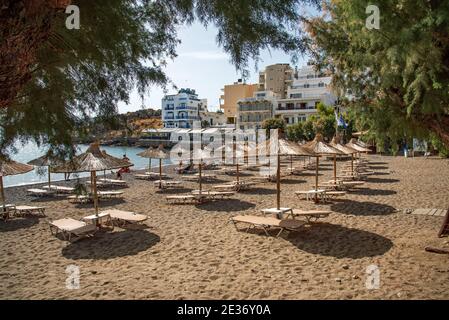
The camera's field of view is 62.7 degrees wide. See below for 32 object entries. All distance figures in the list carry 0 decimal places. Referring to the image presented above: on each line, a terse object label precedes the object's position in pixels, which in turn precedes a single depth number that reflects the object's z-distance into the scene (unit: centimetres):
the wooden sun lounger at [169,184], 1864
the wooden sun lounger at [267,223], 913
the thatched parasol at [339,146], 1879
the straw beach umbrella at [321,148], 1430
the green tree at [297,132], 5138
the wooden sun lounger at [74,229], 946
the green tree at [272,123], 5877
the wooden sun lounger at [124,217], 1059
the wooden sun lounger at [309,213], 1010
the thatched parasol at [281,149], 1030
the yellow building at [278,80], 7950
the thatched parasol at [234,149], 1683
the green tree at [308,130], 4995
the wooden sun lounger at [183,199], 1420
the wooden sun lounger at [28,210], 1274
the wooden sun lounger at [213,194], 1457
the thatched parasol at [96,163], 1029
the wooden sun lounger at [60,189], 1763
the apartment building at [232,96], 8550
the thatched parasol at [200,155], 1521
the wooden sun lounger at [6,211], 1252
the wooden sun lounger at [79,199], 1504
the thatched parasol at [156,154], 2012
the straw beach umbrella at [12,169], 1273
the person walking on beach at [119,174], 2328
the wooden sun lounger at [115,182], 2066
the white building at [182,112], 10575
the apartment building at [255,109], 7231
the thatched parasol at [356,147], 2076
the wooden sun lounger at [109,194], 1579
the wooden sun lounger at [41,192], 1747
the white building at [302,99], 6819
